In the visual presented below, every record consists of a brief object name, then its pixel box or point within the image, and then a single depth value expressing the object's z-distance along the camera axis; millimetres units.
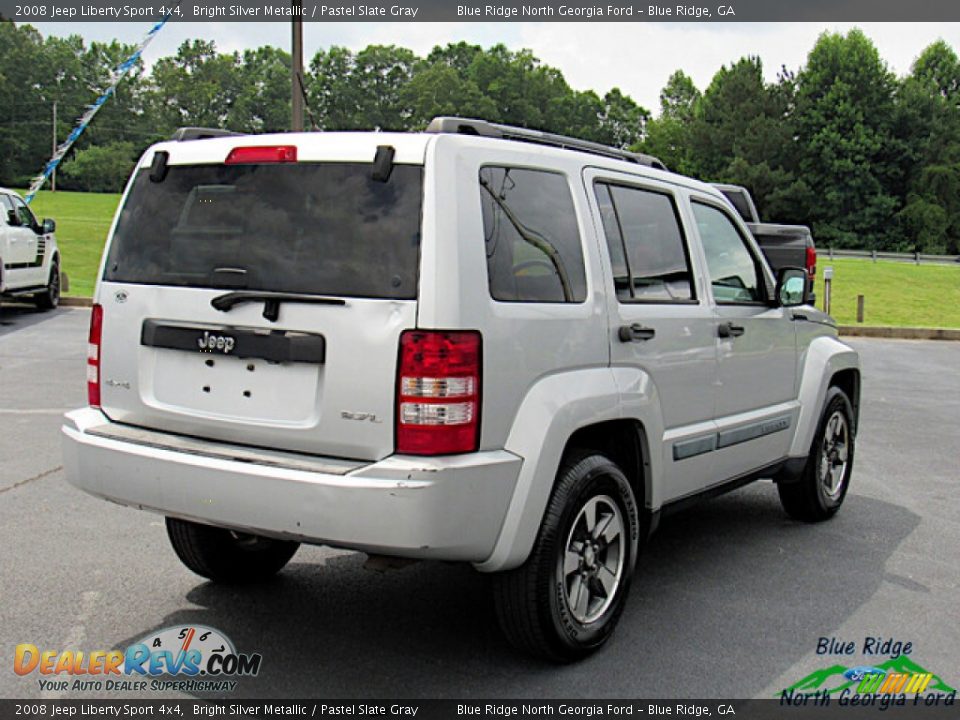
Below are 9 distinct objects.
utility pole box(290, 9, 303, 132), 12438
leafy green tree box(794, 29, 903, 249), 76938
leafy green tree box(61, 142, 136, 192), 85062
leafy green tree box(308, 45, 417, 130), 55969
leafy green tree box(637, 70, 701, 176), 94562
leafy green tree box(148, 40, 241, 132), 100812
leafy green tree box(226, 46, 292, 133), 95188
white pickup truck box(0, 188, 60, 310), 15812
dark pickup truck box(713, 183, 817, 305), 14531
